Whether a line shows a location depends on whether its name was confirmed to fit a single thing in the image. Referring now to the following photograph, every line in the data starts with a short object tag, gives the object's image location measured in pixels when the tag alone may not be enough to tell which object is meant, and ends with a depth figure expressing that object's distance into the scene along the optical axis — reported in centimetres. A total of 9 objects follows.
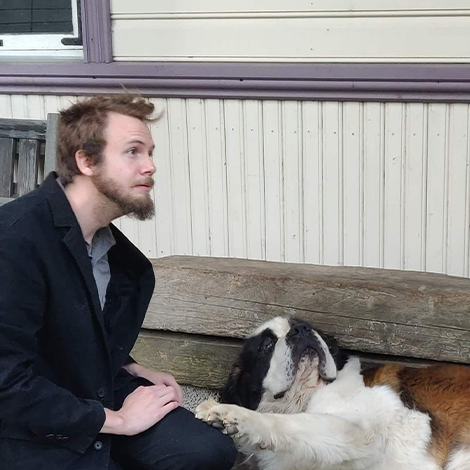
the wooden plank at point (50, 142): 473
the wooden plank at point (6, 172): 495
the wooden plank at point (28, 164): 493
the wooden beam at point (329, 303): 365
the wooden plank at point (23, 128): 495
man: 246
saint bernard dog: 308
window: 492
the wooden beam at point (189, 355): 409
